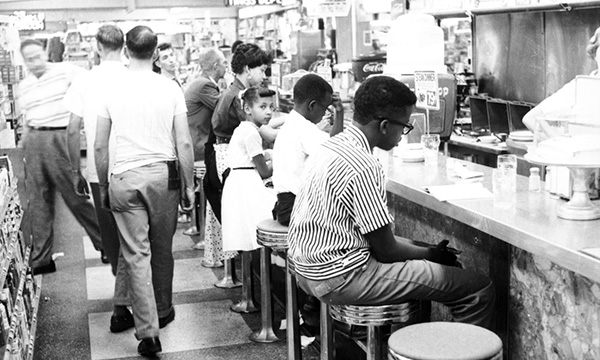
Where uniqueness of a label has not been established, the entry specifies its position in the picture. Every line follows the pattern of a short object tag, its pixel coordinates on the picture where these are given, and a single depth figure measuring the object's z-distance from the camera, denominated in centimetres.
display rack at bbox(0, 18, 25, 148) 787
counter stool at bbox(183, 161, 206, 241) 729
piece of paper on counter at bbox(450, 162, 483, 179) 411
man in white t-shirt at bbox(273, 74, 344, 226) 456
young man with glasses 323
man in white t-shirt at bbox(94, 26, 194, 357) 489
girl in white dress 556
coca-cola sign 762
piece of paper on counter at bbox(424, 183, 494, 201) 359
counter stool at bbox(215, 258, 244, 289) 660
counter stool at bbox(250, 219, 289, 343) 503
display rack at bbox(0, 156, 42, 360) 394
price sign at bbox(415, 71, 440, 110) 474
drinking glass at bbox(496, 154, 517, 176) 362
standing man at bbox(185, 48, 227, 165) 729
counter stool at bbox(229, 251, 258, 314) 581
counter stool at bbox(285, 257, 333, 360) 436
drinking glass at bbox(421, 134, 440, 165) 471
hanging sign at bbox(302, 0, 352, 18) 899
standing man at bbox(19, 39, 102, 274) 700
